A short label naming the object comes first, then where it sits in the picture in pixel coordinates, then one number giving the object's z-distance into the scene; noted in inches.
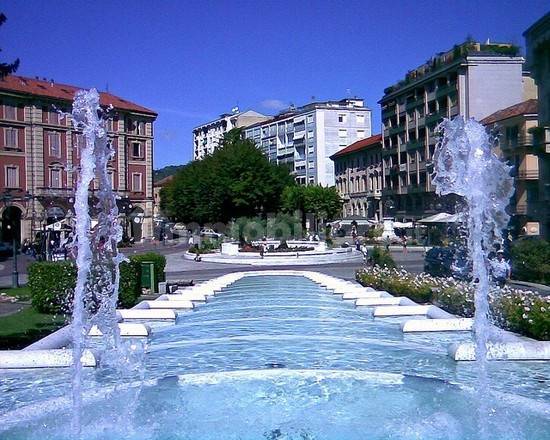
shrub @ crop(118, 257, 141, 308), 673.6
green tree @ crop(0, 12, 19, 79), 503.8
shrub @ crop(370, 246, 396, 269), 892.2
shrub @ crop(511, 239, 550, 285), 919.7
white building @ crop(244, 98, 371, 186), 3951.8
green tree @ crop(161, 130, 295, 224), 2010.3
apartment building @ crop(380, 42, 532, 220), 2351.9
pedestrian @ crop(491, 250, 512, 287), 823.6
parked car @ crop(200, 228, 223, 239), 2271.3
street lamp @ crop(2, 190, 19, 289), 935.5
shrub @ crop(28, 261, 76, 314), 617.0
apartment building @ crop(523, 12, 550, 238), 1448.1
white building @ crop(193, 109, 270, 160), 5191.9
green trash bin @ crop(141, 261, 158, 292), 836.6
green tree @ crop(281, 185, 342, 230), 3179.1
